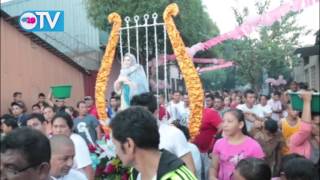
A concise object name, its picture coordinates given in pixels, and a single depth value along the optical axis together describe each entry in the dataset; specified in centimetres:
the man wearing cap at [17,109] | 871
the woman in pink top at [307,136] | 284
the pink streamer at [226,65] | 2148
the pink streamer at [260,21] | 697
